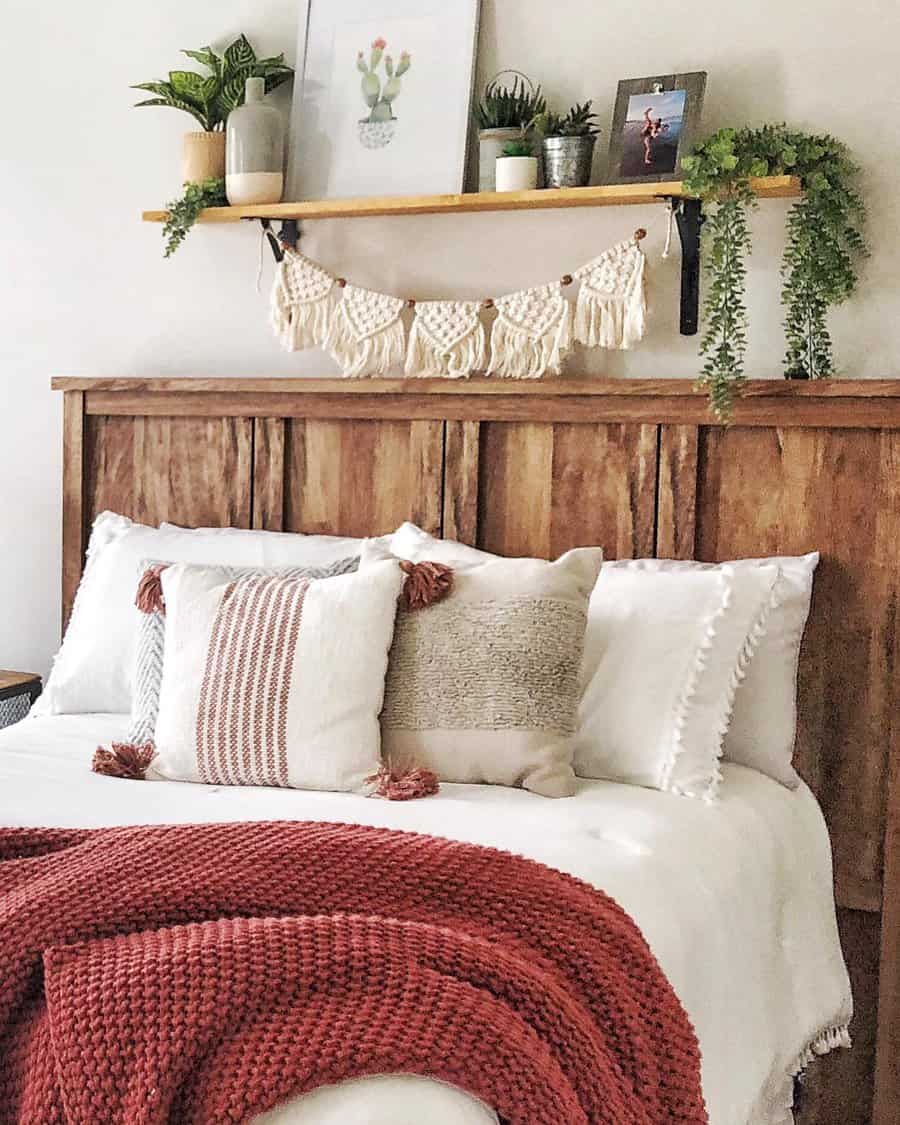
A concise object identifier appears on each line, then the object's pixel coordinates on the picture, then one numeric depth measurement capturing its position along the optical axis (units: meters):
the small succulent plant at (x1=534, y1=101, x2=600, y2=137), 2.73
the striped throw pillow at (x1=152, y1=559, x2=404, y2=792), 2.30
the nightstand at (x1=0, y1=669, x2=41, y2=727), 3.23
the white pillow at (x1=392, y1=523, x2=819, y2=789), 2.46
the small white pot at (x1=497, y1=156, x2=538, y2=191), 2.75
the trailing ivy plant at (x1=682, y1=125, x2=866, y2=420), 2.55
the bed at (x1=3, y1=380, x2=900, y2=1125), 2.06
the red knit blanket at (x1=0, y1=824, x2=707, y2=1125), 1.31
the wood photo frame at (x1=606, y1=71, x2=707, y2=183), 2.67
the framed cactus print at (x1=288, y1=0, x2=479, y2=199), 2.88
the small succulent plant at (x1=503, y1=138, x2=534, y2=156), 2.76
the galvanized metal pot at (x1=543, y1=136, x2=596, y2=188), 2.72
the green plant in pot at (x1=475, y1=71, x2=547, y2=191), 2.79
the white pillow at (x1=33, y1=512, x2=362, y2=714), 2.79
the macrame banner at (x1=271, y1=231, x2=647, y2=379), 2.75
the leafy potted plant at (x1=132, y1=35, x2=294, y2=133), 3.04
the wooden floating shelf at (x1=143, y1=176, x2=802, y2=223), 2.63
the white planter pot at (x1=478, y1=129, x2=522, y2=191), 2.79
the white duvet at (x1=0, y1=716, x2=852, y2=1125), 1.90
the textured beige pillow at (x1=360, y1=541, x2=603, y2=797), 2.29
